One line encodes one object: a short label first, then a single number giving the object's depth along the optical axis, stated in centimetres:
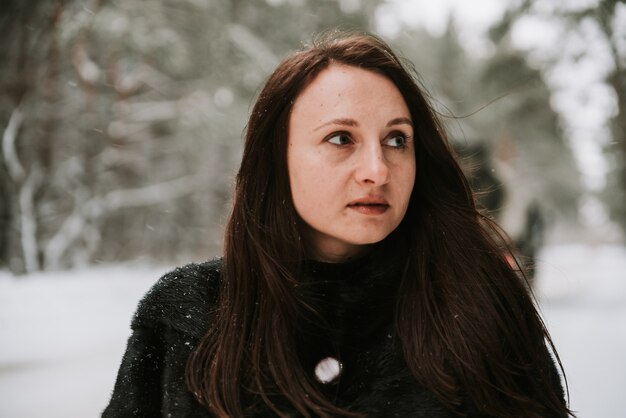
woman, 140
